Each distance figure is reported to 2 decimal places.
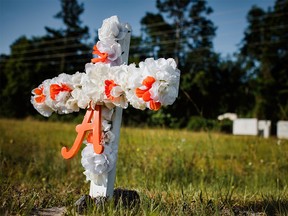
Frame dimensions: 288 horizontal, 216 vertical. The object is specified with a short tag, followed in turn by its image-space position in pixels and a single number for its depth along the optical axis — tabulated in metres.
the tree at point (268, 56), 26.97
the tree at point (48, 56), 32.44
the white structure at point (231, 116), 22.15
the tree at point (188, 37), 30.36
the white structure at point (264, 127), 19.10
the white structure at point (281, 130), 16.38
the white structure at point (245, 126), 17.98
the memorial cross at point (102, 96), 2.23
